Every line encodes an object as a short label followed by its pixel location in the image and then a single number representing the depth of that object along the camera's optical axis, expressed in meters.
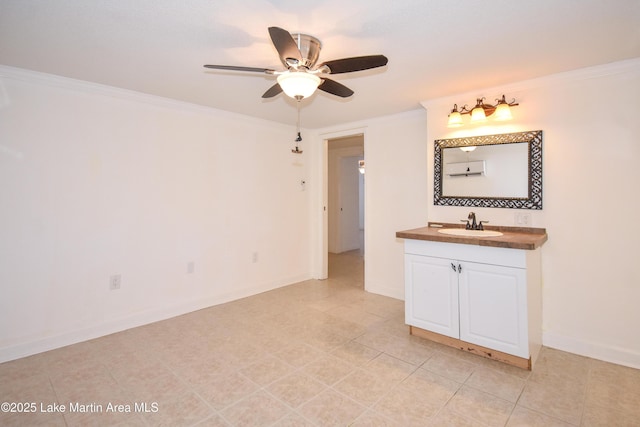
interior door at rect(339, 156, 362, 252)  6.83
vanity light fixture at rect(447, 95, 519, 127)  2.57
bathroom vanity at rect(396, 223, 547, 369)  2.10
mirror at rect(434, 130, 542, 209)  2.55
